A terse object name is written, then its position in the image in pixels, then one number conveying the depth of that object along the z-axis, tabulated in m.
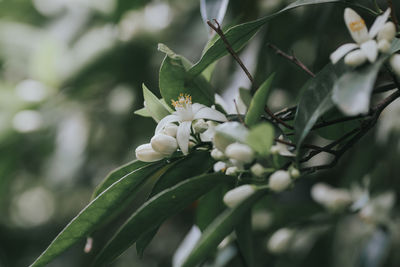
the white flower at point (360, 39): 0.46
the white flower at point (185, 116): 0.55
